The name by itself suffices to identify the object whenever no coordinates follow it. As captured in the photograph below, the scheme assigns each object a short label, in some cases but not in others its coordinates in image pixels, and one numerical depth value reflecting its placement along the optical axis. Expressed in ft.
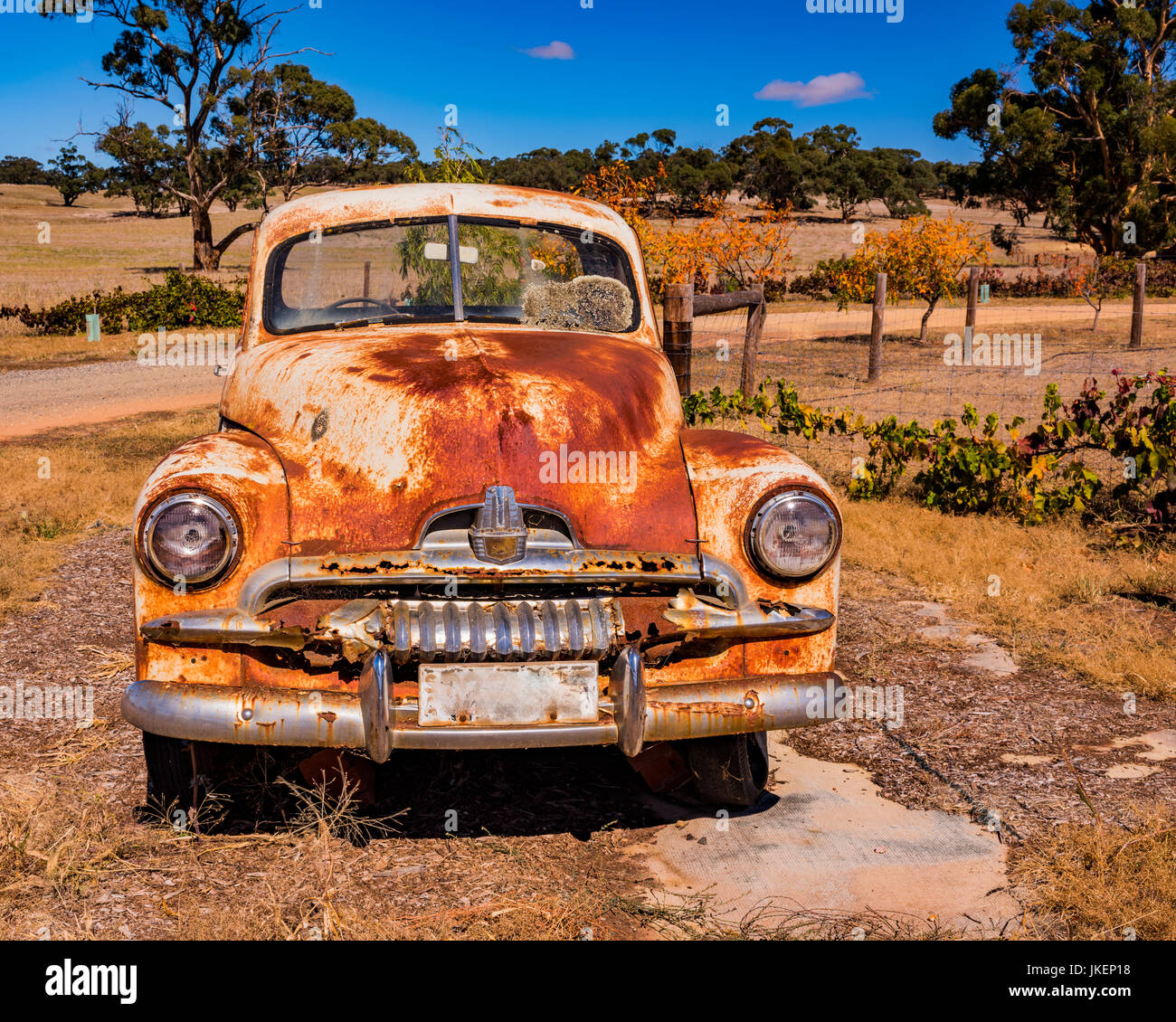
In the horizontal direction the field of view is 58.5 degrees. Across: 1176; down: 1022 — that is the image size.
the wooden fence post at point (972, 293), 53.88
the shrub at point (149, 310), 64.64
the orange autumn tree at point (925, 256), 64.28
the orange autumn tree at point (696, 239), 55.98
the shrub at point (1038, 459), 20.97
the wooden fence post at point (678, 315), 23.47
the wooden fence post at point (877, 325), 45.98
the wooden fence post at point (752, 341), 29.27
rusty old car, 8.78
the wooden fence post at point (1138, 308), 56.85
